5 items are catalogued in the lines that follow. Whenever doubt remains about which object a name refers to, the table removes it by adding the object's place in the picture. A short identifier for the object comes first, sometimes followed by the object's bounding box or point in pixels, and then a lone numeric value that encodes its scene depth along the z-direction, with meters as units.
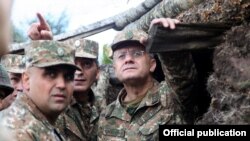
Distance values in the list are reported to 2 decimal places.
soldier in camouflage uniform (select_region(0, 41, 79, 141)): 2.87
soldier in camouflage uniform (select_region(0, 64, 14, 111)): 3.39
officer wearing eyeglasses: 3.64
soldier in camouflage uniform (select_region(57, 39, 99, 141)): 3.93
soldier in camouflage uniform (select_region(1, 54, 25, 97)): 4.43
